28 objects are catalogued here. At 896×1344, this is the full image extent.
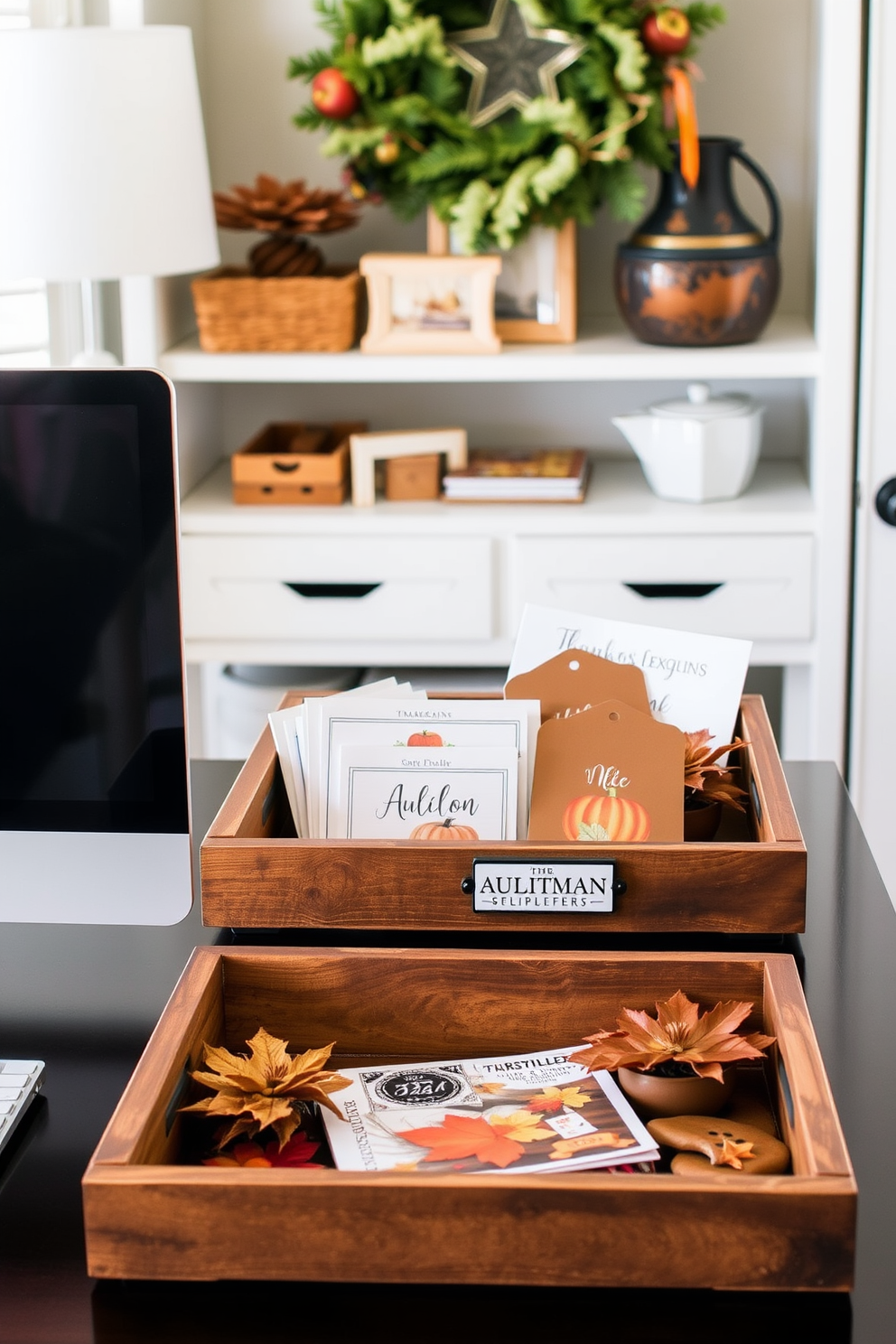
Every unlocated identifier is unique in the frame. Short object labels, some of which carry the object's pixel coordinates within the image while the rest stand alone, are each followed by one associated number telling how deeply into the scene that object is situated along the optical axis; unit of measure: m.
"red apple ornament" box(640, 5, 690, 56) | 2.13
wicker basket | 2.24
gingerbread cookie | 0.70
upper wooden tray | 0.93
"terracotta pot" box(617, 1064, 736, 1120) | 0.77
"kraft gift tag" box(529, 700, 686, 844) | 1.00
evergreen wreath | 2.14
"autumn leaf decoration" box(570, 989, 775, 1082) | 0.77
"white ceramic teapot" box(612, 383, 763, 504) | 2.22
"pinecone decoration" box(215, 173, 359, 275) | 2.26
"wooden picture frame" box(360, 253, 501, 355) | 2.23
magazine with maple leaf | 0.71
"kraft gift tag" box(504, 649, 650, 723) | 1.10
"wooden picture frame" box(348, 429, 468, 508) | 2.29
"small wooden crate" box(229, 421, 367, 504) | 2.28
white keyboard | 0.79
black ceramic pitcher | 2.21
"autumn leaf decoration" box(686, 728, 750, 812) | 1.06
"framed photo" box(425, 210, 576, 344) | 2.29
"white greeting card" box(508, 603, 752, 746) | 1.11
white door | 2.07
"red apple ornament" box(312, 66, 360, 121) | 2.18
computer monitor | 0.91
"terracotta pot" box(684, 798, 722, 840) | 1.06
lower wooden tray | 0.63
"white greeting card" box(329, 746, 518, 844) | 1.00
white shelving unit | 2.19
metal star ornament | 2.24
